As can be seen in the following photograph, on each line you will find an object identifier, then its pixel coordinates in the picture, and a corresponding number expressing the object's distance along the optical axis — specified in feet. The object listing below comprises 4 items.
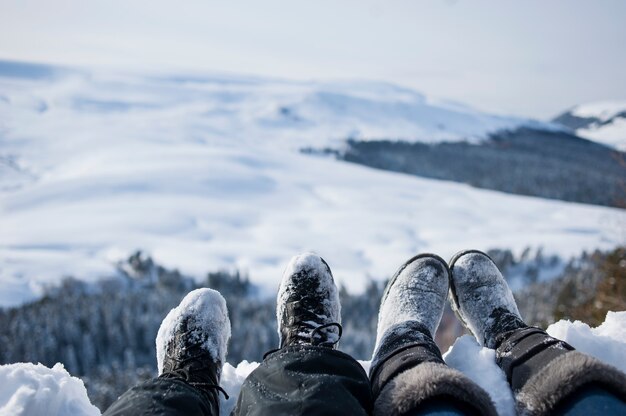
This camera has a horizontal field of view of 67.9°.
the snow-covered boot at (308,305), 6.21
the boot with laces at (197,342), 5.49
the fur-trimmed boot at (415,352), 3.92
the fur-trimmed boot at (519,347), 3.93
